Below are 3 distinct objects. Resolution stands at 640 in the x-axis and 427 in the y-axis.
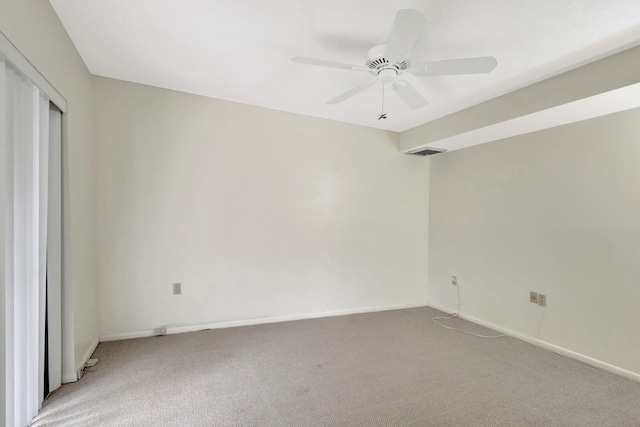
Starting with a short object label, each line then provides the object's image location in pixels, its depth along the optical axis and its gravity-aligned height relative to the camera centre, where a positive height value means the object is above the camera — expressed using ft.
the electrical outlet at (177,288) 9.10 -2.40
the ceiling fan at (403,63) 4.26 +2.76
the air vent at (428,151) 11.75 +2.55
